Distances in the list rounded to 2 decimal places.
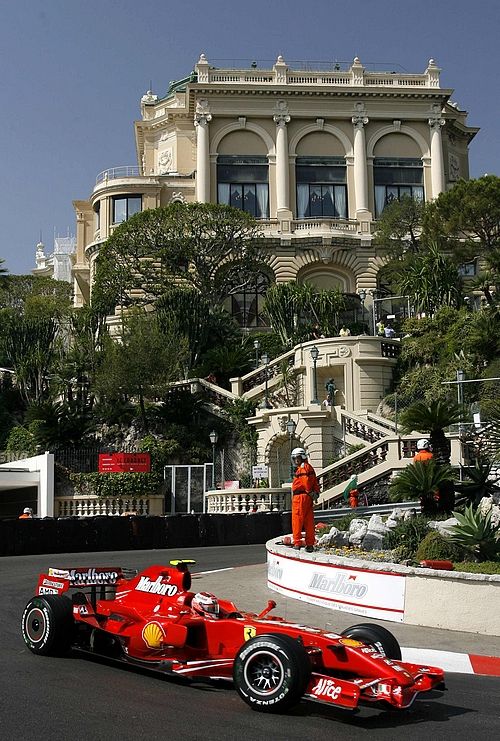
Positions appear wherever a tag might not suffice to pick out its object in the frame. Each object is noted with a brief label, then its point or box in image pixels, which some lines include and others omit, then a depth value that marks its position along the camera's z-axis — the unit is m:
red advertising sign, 37.41
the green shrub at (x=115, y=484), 37.22
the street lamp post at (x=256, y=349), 48.19
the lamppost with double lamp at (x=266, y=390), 41.69
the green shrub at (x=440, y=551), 13.57
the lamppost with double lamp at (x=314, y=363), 40.19
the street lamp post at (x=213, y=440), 37.69
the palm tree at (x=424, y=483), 15.64
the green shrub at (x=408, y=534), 15.09
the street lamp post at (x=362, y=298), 59.03
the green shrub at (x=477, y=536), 13.31
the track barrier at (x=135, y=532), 25.36
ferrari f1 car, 7.56
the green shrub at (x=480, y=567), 12.38
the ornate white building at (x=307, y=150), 64.50
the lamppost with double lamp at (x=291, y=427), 35.72
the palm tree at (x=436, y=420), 17.80
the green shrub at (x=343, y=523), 18.05
